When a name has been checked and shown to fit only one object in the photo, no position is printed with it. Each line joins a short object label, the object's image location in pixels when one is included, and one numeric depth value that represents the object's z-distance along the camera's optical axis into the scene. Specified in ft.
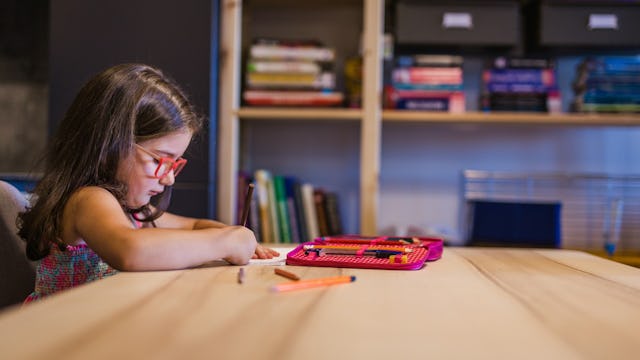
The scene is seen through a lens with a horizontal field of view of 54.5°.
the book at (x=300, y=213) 6.72
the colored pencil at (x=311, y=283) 2.26
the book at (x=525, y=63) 6.77
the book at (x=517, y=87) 6.71
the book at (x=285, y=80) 6.66
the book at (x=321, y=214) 6.86
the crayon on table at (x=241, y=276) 2.43
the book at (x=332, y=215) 6.91
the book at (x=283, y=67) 6.66
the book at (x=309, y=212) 6.74
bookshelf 6.45
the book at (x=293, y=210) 6.70
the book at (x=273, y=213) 6.67
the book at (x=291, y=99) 6.64
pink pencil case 2.99
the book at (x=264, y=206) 6.65
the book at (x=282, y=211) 6.68
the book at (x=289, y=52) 6.69
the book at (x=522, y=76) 6.73
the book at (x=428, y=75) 6.73
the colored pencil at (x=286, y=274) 2.51
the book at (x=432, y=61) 6.77
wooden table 1.47
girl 3.04
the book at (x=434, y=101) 6.69
